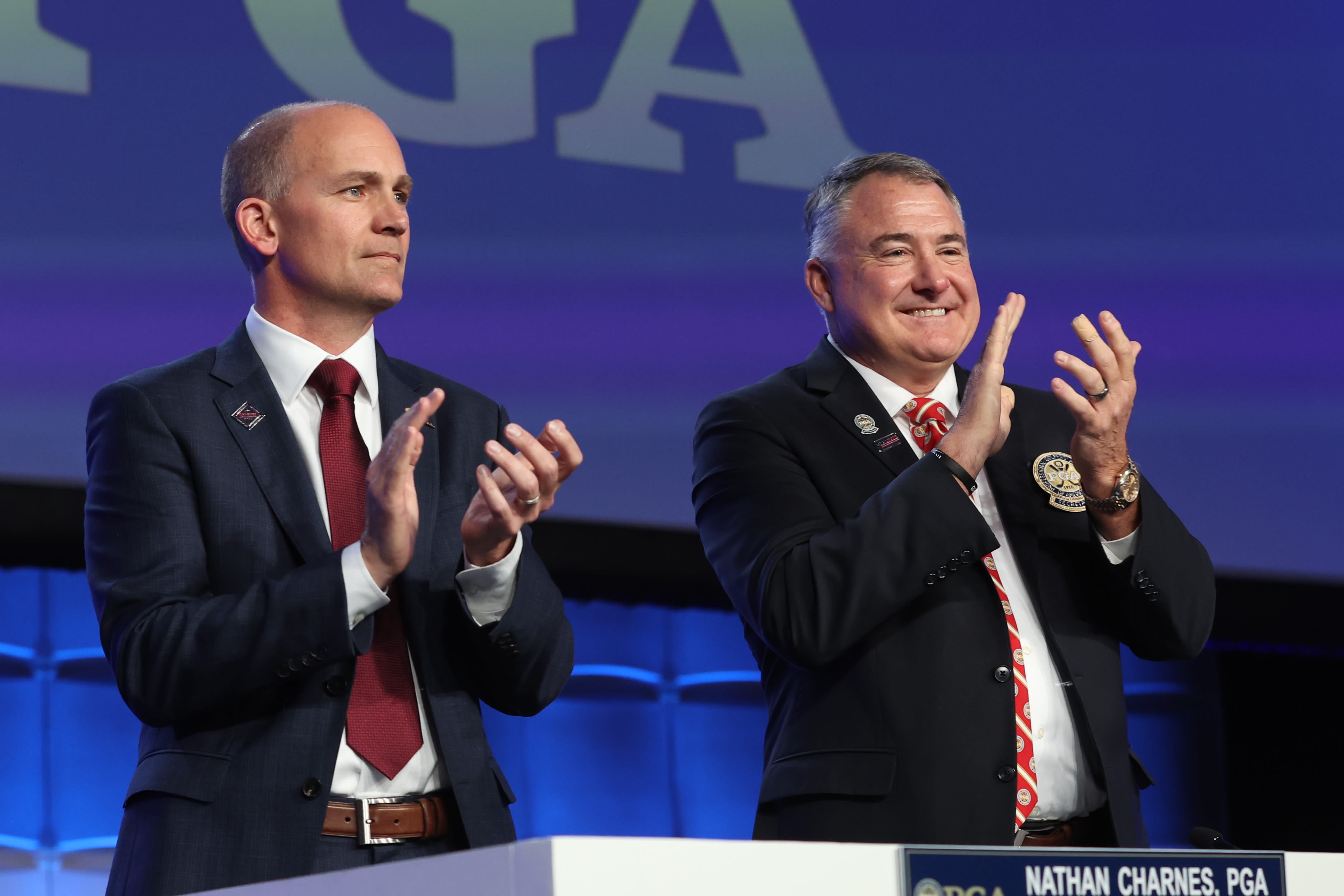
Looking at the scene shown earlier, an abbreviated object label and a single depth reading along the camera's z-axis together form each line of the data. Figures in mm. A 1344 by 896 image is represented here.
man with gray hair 7032
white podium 6293
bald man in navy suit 6831
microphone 6716
